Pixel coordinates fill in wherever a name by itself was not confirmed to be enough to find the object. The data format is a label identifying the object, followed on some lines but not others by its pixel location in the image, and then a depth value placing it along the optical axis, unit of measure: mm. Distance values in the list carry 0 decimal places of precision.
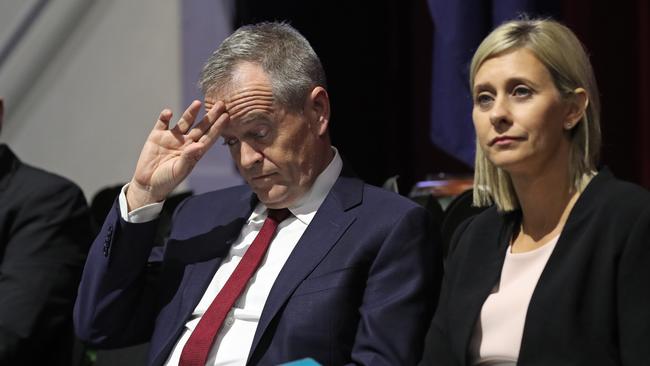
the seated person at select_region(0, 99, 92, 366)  6941
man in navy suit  5457
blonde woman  4645
